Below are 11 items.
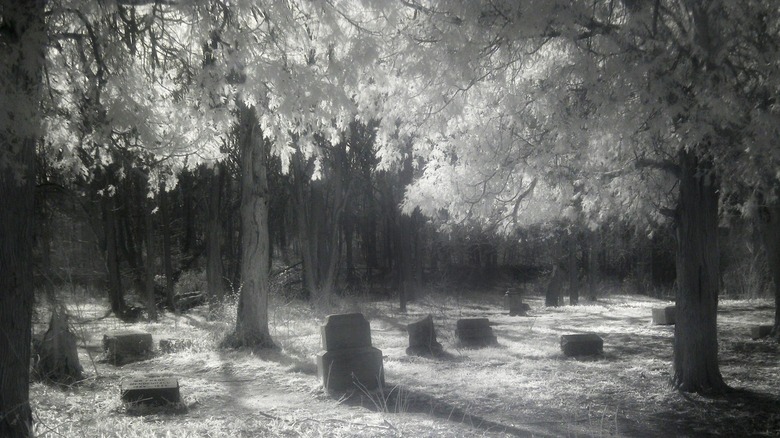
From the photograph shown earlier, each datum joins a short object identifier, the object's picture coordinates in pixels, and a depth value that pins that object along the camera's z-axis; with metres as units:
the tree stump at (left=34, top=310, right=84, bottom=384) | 10.70
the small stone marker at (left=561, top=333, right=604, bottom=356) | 11.98
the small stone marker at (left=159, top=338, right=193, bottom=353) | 14.83
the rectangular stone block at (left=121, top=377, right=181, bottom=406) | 8.48
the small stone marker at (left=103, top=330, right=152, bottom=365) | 13.60
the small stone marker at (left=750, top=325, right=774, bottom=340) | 13.57
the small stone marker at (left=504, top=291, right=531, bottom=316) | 22.06
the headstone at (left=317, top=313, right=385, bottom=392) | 9.48
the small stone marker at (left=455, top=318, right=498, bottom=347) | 13.66
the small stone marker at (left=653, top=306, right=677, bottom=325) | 16.20
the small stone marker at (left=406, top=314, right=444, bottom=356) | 12.87
